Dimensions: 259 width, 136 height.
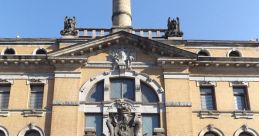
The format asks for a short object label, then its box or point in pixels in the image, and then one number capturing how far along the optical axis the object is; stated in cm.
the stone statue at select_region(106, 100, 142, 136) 2634
